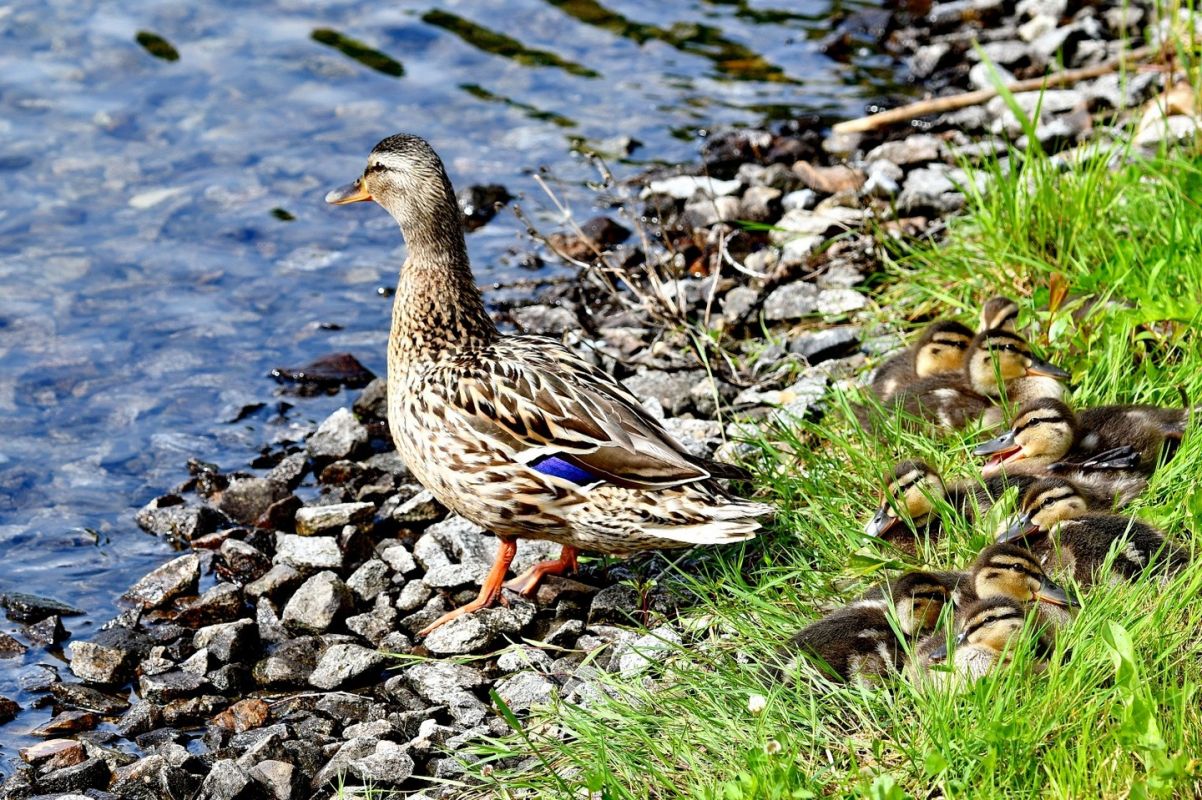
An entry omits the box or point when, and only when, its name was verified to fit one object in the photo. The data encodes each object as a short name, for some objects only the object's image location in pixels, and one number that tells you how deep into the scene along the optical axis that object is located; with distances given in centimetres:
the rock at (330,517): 1073
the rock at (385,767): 772
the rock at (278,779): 780
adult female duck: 884
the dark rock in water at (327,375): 1348
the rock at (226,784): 771
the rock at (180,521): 1109
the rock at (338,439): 1195
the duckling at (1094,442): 859
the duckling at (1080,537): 751
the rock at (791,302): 1280
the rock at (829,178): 1532
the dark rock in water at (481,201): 1672
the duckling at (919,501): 835
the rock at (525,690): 832
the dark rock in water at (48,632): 984
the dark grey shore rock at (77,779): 805
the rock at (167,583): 1016
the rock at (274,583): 996
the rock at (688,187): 1568
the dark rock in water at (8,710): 896
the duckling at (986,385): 943
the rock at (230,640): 923
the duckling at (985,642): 675
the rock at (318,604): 962
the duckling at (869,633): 720
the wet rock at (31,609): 1016
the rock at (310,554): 1028
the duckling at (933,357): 1018
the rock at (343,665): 897
